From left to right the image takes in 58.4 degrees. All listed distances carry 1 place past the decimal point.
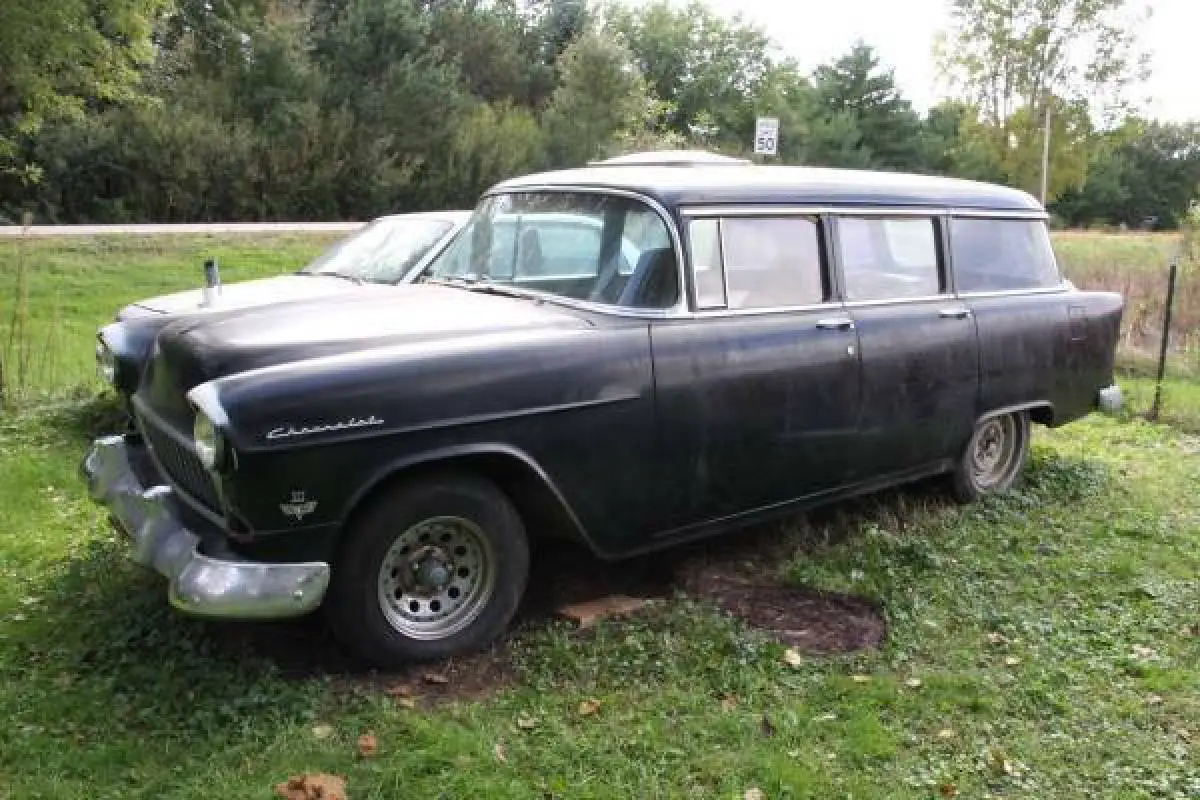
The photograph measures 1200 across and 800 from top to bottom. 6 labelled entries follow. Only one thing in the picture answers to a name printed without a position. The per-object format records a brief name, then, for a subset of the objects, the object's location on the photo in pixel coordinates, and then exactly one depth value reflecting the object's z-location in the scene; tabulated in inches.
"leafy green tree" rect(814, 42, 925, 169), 1968.5
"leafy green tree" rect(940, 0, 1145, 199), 1248.2
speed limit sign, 443.8
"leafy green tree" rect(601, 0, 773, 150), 2110.0
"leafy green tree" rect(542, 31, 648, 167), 1119.6
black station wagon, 142.5
